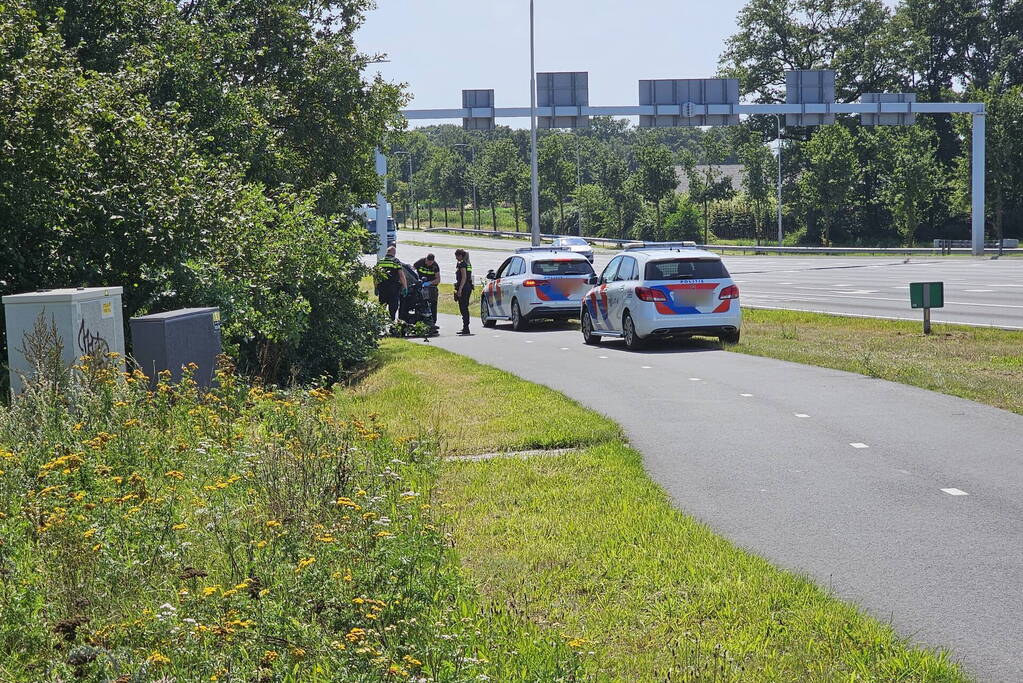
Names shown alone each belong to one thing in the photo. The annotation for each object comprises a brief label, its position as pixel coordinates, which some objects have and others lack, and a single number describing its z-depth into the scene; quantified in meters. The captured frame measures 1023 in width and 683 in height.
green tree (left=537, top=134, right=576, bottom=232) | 96.88
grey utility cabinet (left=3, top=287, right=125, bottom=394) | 10.10
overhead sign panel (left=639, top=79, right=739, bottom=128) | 48.06
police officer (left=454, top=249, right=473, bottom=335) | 25.05
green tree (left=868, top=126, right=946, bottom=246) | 68.81
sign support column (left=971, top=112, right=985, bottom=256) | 52.16
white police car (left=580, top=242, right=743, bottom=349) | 18.69
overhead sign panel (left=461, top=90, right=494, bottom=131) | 46.03
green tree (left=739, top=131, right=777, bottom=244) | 80.19
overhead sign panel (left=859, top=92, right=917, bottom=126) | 50.50
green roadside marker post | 19.14
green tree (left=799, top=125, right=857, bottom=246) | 72.00
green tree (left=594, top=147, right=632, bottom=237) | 90.19
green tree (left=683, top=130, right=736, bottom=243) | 83.00
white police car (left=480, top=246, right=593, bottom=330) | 24.58
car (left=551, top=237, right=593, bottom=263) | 56.41
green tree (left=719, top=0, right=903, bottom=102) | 86.50
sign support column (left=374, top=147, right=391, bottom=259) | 46.20
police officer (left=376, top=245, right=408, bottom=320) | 24.03
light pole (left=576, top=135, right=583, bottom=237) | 92.94
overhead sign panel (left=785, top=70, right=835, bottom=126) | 49.72
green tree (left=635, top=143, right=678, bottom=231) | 83.31
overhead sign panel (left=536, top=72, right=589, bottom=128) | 46.69
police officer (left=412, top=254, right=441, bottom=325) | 25.12
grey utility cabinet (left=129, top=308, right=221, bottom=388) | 10.84
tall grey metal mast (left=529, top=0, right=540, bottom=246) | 44.38
